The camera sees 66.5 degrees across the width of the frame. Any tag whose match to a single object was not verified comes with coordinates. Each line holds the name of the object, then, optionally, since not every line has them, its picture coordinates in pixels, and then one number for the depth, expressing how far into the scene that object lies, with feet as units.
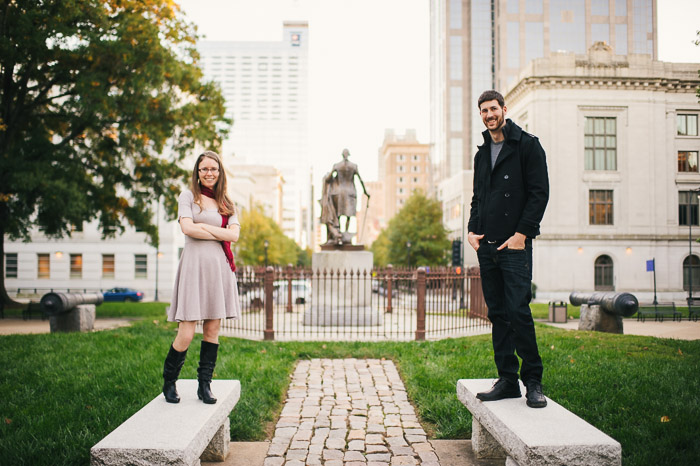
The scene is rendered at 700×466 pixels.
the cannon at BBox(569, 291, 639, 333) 37.01
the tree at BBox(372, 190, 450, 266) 170.68
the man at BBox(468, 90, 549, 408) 13.12
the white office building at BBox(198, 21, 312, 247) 594.65
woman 13.83
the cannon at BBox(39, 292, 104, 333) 42.04
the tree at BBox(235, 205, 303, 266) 172.14
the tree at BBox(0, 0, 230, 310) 56.39
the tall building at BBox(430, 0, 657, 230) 261.65
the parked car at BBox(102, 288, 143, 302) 123.44
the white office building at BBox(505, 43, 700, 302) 119.14
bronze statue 49.57
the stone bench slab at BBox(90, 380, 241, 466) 10.39
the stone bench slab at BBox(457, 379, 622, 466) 10.02
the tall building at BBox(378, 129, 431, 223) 453.99
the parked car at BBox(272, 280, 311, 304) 82.99
